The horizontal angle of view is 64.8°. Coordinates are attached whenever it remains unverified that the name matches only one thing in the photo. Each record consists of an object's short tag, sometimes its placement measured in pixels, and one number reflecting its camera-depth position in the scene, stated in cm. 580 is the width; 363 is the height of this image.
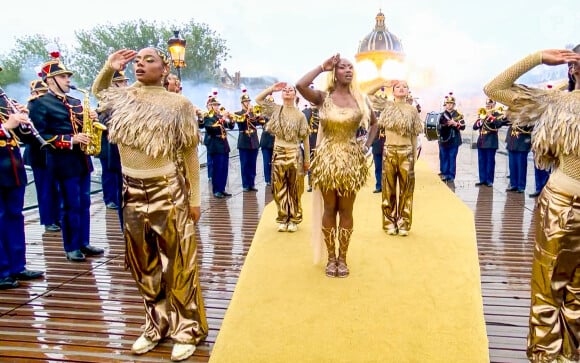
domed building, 3784
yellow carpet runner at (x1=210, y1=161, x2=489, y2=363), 283
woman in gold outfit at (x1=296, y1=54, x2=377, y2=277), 396
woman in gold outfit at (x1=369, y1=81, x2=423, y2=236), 547
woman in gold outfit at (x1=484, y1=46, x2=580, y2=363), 249
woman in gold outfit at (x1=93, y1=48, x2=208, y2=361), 272
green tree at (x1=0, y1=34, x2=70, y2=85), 3209
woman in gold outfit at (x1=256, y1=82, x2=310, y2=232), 581
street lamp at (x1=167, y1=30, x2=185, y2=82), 902
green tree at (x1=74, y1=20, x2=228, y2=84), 3575
